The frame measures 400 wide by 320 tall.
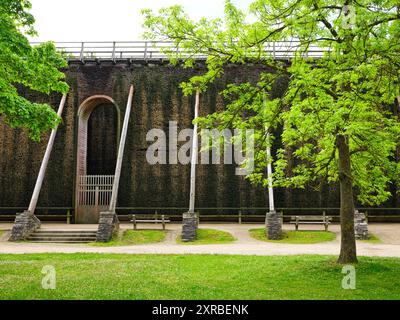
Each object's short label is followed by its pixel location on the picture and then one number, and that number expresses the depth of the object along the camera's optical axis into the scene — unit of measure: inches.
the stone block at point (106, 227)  716.7
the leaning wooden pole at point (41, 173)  773.1
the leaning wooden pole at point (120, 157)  770.8
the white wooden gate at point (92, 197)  944.9
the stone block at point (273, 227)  738.8
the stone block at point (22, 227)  724.7
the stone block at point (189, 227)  725.7
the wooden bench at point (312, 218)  799.7
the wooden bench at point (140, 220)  806.0
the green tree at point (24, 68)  378.3
